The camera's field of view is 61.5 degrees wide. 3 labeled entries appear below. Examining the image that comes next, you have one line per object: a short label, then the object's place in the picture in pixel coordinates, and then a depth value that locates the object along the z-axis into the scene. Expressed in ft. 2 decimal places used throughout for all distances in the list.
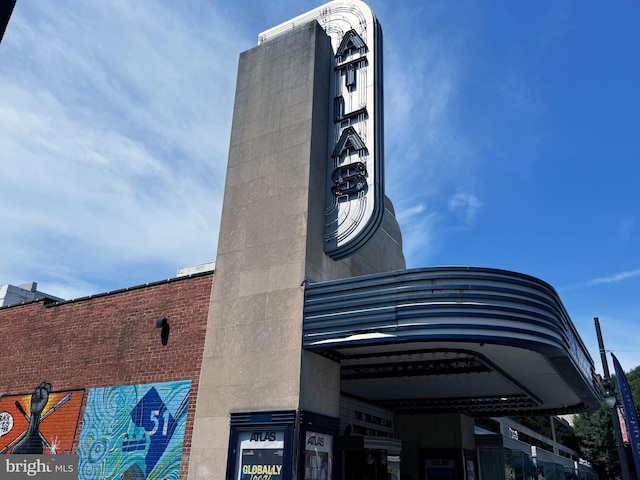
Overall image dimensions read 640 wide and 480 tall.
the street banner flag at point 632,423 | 53.27
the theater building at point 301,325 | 38.11
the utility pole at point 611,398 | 54.81
